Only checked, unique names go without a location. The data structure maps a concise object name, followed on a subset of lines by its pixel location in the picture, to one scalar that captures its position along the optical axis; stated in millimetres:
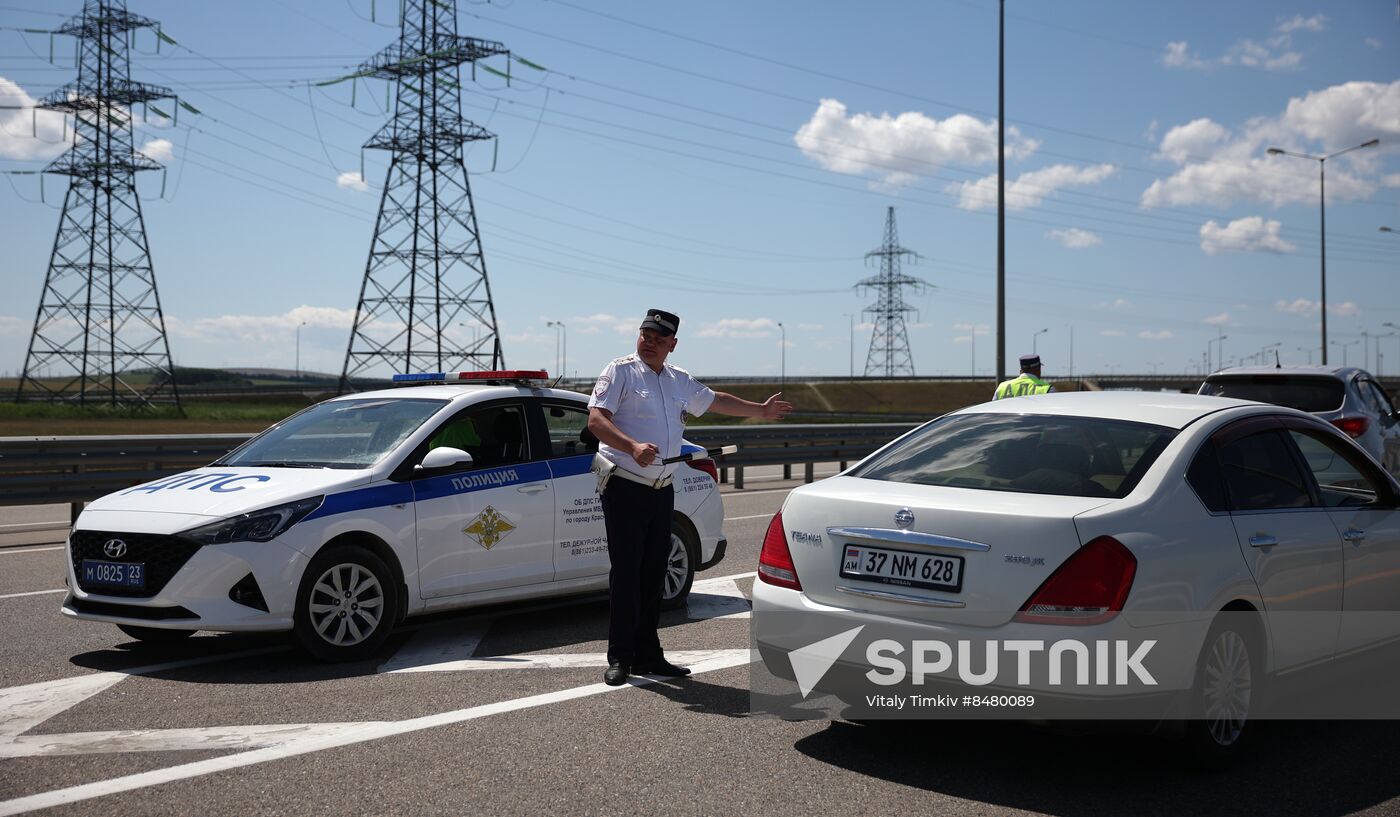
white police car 6590
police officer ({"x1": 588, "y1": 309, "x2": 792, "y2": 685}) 6480
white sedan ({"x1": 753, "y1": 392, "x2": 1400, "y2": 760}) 4547
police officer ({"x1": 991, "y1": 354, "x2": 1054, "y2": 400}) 11844
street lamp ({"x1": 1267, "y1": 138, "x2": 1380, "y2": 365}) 46656
